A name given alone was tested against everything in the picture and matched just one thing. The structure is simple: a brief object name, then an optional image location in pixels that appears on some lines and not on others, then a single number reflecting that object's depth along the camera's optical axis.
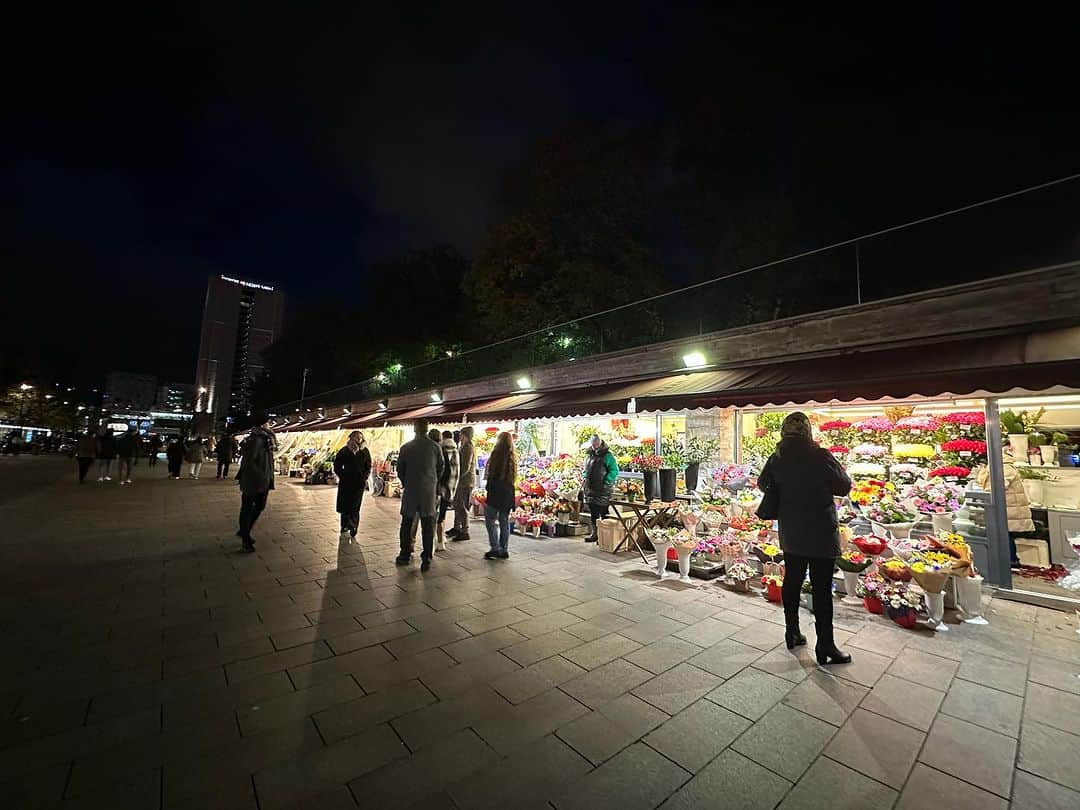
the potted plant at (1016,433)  5.74
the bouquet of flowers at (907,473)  5.86
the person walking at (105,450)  15.77
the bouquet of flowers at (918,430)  6.08
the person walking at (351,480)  7.60
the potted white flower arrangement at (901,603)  4.30
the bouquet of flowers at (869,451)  6.19
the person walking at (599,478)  7.82
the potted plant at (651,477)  7.71
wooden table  6.87
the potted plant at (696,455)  7.89
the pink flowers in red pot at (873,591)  4.63
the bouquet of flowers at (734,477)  6.84
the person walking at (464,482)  8.00
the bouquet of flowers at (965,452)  5.55
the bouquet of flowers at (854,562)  4.86
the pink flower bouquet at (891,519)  5.40
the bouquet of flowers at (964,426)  5.72
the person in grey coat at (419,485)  6.12
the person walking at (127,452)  15.72
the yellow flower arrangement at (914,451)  5.91
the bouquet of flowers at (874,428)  6.46
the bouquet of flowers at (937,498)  5.36
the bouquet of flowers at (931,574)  4.30
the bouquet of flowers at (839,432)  6.77
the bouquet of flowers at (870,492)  5.68
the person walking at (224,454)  19.14
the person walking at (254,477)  6.69
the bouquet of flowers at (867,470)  6.05
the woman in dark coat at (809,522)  3.59
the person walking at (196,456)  18.02
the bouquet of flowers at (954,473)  5.56
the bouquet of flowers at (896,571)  4.46
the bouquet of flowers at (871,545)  4.82
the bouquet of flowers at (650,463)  7.75
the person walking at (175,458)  18.19
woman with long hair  6.69
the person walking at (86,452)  15.23
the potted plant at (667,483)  7.56
